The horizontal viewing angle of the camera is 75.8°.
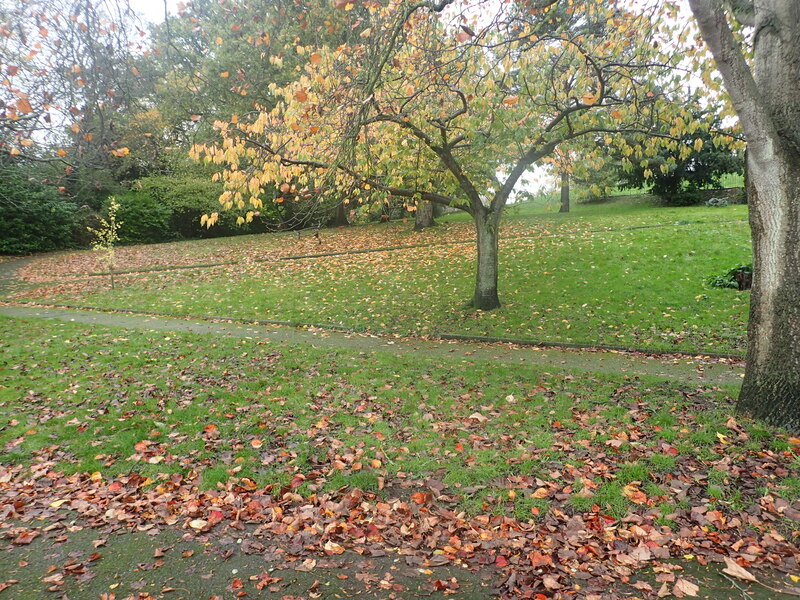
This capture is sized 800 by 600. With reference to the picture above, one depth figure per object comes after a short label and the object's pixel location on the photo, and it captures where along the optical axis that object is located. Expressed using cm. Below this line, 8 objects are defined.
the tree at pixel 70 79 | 565
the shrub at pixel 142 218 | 2492
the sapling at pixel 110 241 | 1516
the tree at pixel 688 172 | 2266
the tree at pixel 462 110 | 662
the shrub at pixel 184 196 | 2589
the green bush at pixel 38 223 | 2194
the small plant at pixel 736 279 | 1111
